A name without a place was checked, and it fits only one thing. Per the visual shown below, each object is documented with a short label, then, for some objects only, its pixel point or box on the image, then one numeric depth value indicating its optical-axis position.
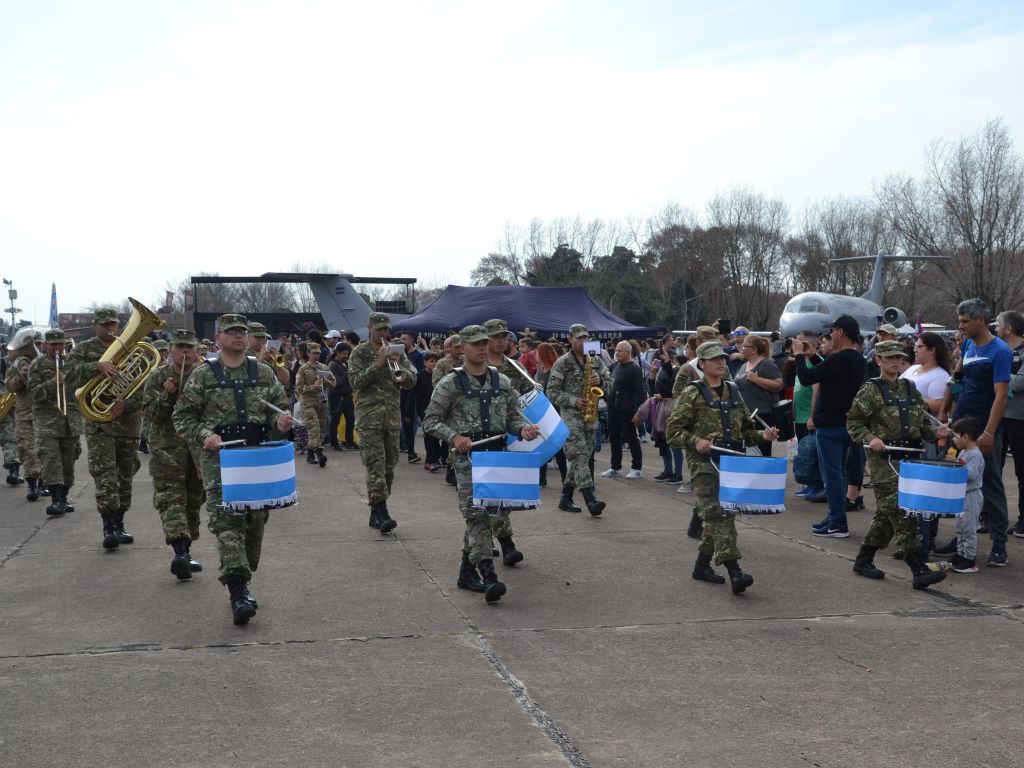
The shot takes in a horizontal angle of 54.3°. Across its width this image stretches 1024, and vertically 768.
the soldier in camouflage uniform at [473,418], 7.08
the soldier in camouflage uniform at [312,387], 16.55
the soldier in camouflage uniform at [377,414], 9.77
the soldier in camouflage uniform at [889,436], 7.37
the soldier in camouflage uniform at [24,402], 11.66
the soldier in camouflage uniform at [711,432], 7.20
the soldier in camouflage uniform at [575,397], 10.71
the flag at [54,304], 53.59
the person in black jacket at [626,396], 13.20
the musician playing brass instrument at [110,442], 8.80
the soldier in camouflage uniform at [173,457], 7.55
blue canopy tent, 27.75
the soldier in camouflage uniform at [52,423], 10.83
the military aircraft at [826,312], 36.03
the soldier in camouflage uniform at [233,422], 6.39
